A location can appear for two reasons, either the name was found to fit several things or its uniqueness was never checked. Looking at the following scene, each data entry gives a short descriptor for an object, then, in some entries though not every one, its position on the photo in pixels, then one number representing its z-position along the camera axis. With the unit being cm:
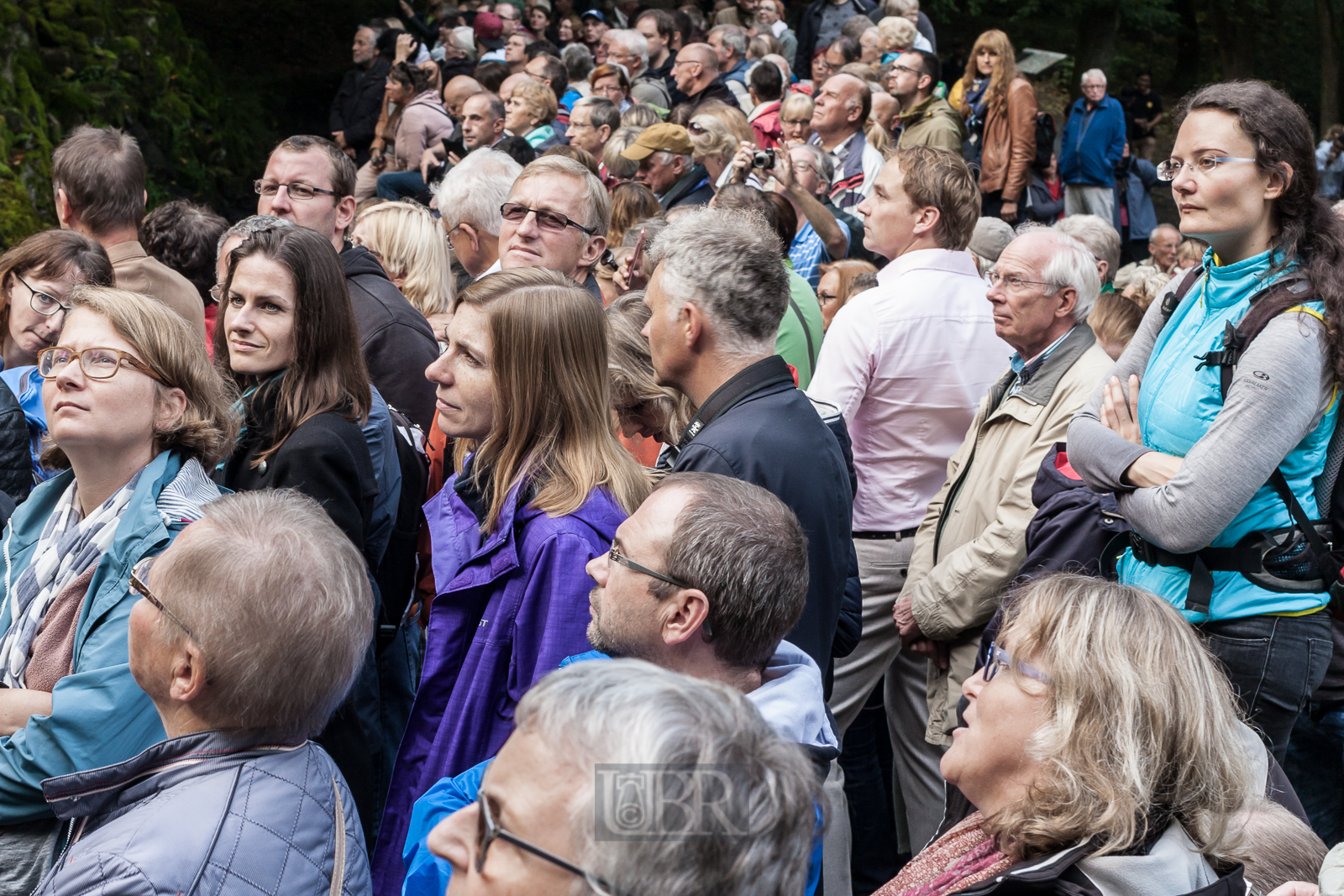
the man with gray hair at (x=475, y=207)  488
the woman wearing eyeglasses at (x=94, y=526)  231
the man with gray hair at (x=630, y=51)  1219
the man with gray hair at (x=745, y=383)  273
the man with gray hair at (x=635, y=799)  139
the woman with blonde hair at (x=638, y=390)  370
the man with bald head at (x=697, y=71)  1052
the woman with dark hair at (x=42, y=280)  424
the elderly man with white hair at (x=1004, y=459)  368
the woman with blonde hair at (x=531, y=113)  828
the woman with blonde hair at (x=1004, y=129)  931
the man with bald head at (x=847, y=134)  739
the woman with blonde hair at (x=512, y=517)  256
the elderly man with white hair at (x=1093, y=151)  1092
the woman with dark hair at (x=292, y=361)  315
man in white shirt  409
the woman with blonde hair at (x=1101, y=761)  199
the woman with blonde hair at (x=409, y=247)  491
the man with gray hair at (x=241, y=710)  195
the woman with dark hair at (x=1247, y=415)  266
